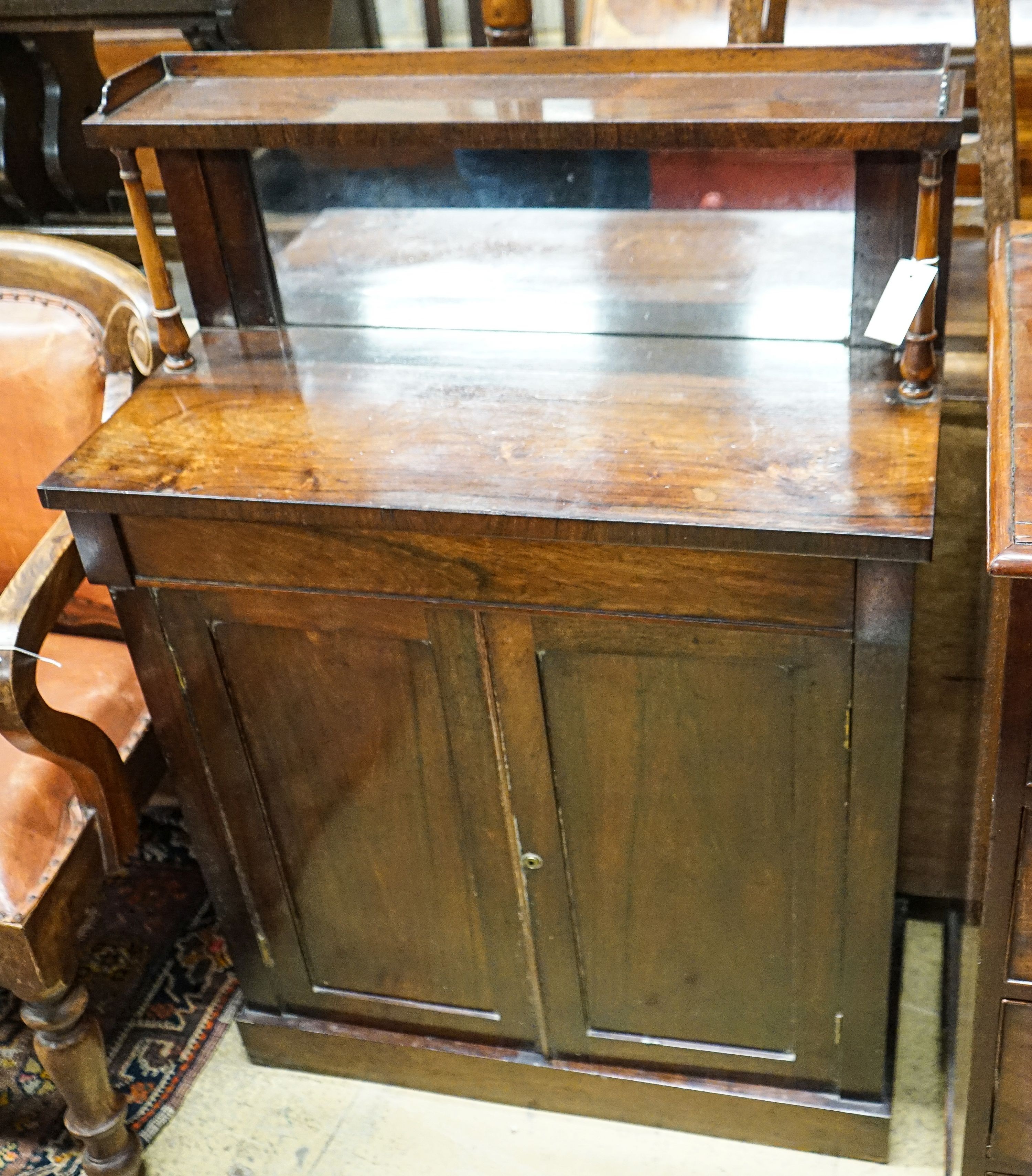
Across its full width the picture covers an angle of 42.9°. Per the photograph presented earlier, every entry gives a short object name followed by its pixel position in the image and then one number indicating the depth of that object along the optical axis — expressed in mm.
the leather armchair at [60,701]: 1594
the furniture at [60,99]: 2014
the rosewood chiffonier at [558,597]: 1342
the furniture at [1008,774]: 1094
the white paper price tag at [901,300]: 1353
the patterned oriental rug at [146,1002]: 1948
